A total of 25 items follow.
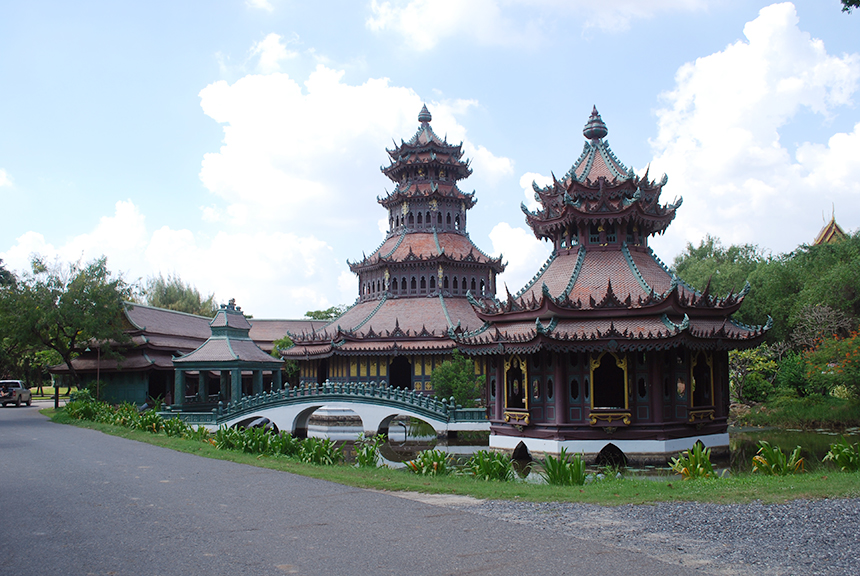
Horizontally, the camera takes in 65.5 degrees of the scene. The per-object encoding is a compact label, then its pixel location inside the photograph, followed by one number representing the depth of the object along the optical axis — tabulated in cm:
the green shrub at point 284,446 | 2319
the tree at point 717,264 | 6225
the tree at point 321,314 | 7495
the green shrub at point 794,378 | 4097
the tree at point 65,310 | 4103
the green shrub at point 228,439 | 2450
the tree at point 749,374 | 4341
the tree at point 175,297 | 8525
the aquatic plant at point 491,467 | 1753
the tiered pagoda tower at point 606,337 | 2280
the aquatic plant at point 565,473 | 1636
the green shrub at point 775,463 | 1642
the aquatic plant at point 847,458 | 1653
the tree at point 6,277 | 3781
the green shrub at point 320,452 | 2200
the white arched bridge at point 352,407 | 3203
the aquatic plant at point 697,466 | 1653
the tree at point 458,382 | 3425
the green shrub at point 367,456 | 2019
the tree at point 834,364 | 3503
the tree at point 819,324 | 4347
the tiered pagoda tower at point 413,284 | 4178
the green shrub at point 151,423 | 3096
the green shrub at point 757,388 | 4325
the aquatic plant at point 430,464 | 1816
